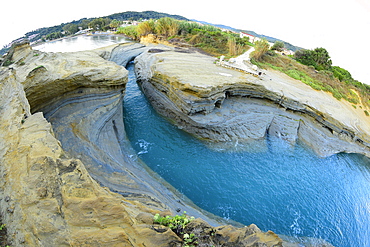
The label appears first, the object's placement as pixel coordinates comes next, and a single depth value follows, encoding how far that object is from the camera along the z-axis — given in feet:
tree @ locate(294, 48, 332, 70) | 90.57
